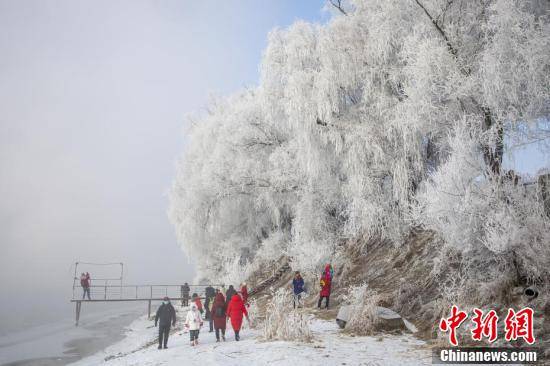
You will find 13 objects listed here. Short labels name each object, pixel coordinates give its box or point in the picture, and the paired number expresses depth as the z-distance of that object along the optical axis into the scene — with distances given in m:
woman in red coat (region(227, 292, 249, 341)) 10.35
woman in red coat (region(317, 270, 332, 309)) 12.82
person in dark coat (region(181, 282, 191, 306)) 26.11
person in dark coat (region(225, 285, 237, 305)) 12.17
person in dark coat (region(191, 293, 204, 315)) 12.86
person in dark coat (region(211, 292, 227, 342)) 10.61
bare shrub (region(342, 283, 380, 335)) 9.75
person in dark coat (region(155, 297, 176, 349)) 11.23
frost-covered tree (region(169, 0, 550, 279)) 9.88
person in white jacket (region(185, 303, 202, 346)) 10.58
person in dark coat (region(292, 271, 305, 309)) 13.73
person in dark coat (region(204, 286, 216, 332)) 14.43
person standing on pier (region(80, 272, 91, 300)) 25.07
